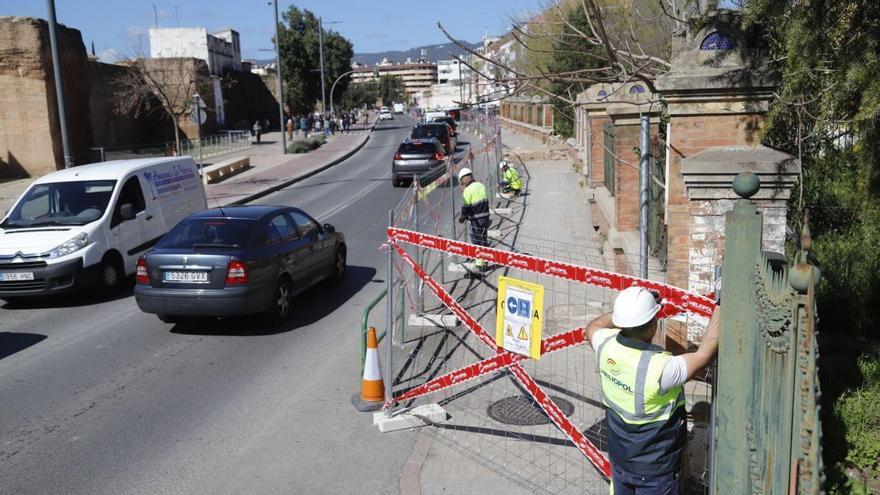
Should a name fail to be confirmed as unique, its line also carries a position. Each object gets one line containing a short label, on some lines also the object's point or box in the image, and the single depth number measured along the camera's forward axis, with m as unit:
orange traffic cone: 7.62
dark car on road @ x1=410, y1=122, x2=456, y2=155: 36.92
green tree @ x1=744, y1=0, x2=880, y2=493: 5.46
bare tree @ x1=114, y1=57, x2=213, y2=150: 39.78
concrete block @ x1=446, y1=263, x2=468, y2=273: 12.95
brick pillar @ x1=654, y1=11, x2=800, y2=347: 5.94
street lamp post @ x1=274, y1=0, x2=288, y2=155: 39.34
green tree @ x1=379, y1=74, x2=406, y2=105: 168.41
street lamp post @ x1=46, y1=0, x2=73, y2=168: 17.33
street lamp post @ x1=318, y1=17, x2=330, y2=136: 62.38
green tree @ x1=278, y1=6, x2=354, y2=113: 70.31
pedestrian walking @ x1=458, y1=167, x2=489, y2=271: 12.86
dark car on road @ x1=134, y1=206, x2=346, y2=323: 9.78
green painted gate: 2.40
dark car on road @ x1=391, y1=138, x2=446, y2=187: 27.39
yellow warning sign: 5.62
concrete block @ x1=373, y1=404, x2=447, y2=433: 7.12
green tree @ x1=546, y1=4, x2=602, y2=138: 7.13
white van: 11.42
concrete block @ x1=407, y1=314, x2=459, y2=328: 10.08
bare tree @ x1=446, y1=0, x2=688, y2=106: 6.47
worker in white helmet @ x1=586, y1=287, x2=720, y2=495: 4.03
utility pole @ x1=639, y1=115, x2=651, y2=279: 6.20
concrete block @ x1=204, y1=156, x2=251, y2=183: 30.59
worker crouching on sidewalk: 21.78
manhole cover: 7.06
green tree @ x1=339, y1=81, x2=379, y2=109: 105.66
